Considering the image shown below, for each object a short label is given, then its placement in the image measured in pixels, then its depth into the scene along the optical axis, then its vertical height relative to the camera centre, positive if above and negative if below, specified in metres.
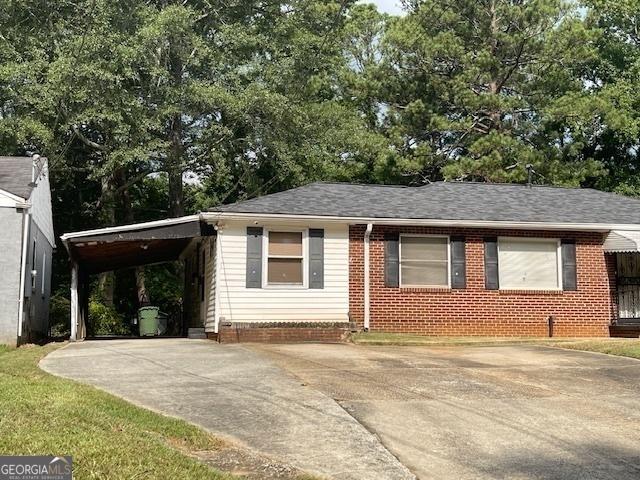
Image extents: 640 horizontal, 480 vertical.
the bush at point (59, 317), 25.73 -0.62
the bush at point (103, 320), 27.39 -0.79
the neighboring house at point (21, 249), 14.09 +1.08
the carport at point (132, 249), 15.16 +1.26
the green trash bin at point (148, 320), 21.80 -0.63
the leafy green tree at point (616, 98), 29.55 +8.67
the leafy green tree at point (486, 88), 28.62 +9.09
